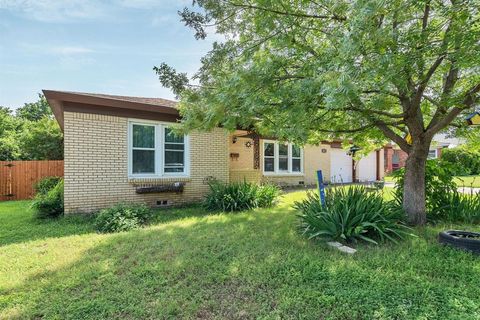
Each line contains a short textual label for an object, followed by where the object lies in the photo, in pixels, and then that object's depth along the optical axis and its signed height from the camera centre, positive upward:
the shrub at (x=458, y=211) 6.14 -1.13
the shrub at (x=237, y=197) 8.40 -1.14
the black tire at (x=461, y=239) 4.12 -1.25
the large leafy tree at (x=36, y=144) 17.12 +1.15
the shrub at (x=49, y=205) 7.51 -1.23
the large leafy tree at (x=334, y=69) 3.29 +1.46
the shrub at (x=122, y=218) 6.21 -1.37
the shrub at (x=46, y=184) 10.69 -0.93
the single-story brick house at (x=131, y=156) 7.27 +0.19
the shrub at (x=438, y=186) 6.36 -0.58
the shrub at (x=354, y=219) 4.79 -1.07
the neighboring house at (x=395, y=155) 21.86 +0.61
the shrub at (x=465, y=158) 21.11 +0.28
